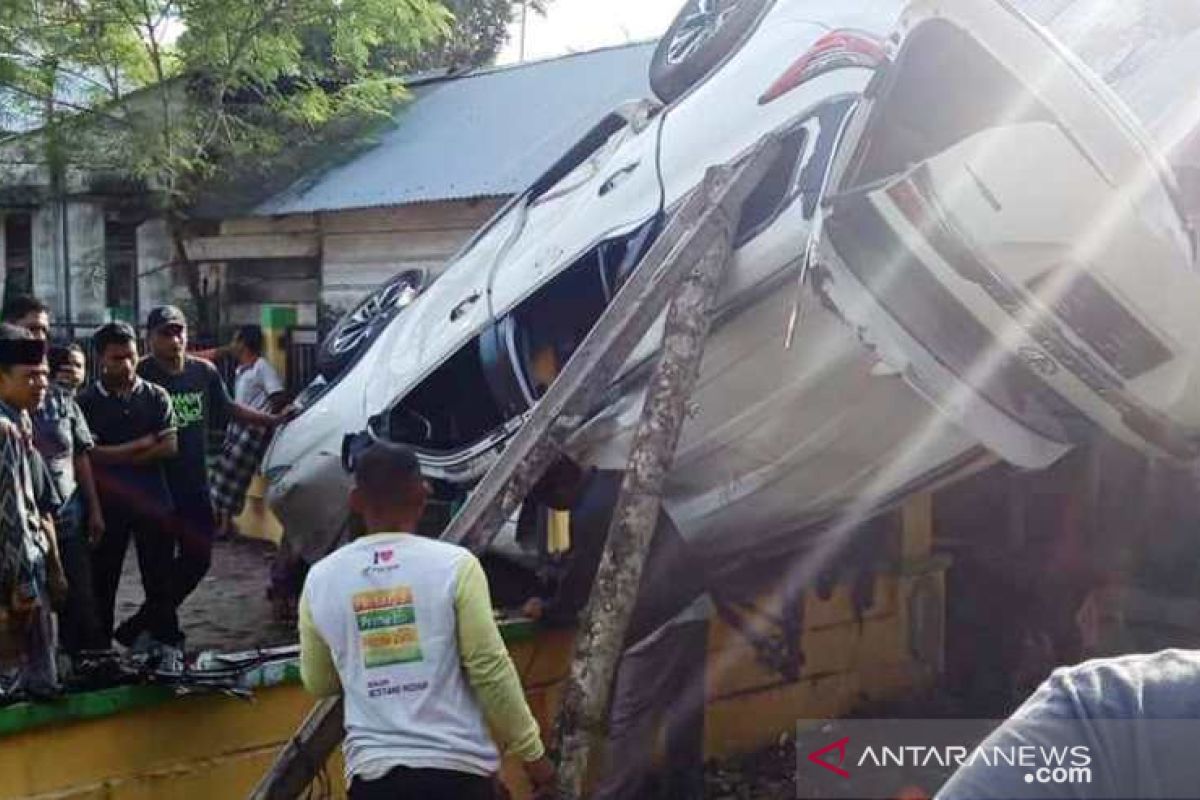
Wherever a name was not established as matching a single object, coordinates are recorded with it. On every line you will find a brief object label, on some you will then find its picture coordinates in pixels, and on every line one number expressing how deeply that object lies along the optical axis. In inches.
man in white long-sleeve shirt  121.5
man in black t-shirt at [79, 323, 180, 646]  202.1
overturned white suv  139.7
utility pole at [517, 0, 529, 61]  1024.9
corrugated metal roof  496.4
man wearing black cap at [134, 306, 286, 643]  211.6
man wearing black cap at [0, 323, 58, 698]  151.7
